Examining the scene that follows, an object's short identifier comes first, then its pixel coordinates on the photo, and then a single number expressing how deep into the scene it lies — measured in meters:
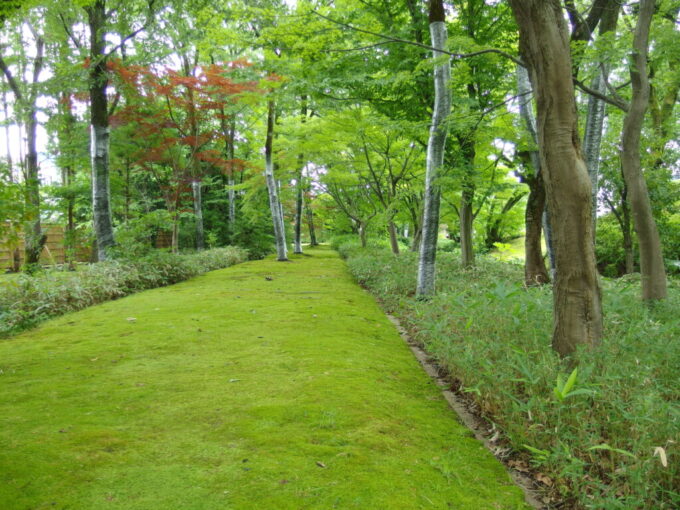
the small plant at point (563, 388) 1.86
